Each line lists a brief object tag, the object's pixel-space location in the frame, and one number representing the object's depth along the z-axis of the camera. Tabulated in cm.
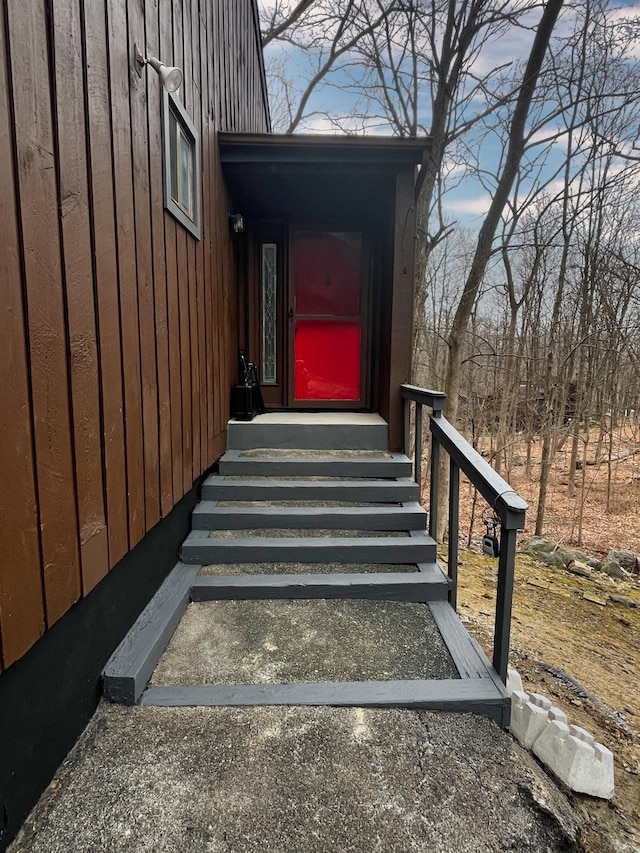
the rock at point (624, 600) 534
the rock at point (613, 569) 633
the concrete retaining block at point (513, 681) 203
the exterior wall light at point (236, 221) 383
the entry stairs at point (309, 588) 180
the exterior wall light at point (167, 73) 197
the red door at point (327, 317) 455
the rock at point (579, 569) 630
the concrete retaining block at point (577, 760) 158
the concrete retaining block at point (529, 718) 167
